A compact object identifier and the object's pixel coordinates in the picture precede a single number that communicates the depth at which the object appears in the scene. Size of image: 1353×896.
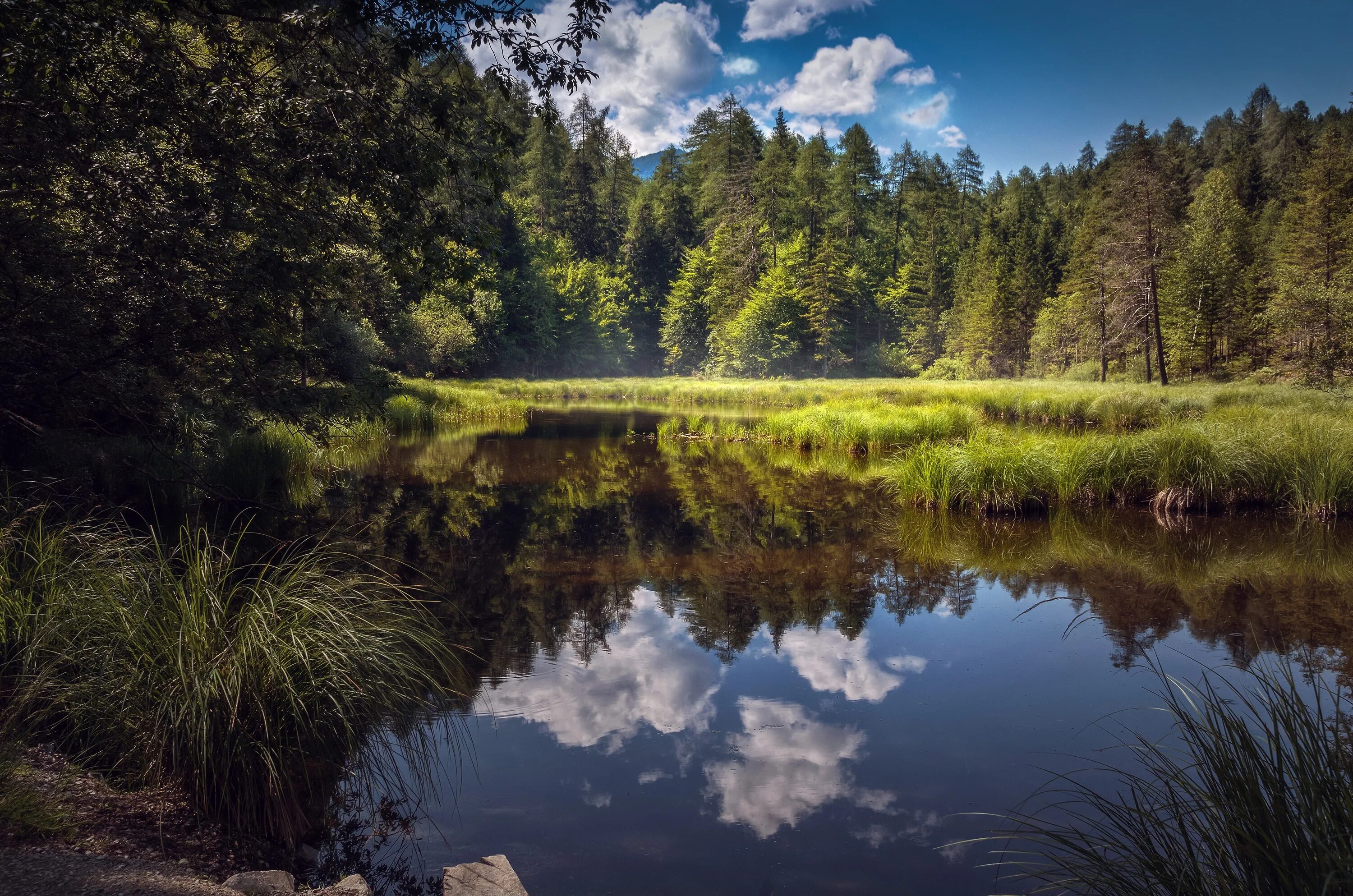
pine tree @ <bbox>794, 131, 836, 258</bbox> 54.53
